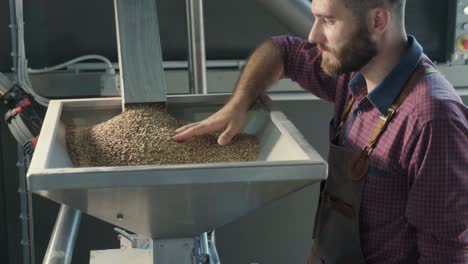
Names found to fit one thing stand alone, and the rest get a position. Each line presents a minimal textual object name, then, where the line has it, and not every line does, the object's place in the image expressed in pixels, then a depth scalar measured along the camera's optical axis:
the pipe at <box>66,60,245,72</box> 2.24
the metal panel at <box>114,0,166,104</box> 1.36
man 1.13
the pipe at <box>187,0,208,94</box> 1.77
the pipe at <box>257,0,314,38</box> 1.68
